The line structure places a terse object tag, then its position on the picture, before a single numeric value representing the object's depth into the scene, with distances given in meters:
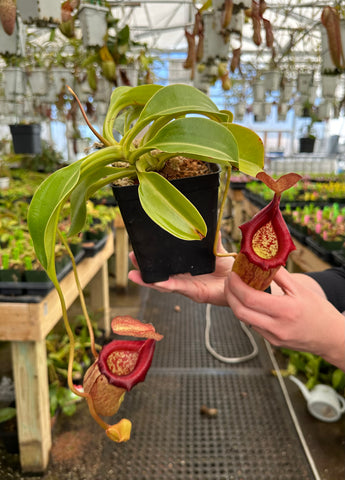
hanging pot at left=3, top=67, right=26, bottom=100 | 2.28
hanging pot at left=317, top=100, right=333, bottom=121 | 4.26
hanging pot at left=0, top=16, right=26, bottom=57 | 1.36
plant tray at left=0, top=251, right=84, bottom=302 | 1.37
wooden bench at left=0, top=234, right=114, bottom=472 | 1.34
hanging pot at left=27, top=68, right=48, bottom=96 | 2.68
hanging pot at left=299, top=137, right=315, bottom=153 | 5.98
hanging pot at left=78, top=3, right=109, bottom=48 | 1.61
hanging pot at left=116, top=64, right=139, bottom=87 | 2.43
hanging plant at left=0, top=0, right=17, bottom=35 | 1.09
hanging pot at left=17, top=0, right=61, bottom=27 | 1.11
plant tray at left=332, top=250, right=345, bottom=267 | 1.78
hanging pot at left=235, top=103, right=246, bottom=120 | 6.28
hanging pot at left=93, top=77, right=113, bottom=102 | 2.62
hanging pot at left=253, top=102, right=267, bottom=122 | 4.42
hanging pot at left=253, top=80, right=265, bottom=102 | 3.90
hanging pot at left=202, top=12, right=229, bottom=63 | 1.66
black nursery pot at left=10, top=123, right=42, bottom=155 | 3.07
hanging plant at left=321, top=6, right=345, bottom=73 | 1.55
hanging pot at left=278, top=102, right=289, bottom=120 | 4.77
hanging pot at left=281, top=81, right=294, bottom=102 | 3.65
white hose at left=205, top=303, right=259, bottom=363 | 2.12
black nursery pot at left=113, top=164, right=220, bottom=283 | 0.57
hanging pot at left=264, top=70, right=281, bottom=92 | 3.20
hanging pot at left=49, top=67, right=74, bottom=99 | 2.65
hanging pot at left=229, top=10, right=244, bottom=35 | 1.48
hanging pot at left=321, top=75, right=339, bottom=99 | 2.21
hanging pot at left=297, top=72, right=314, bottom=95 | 3.25
